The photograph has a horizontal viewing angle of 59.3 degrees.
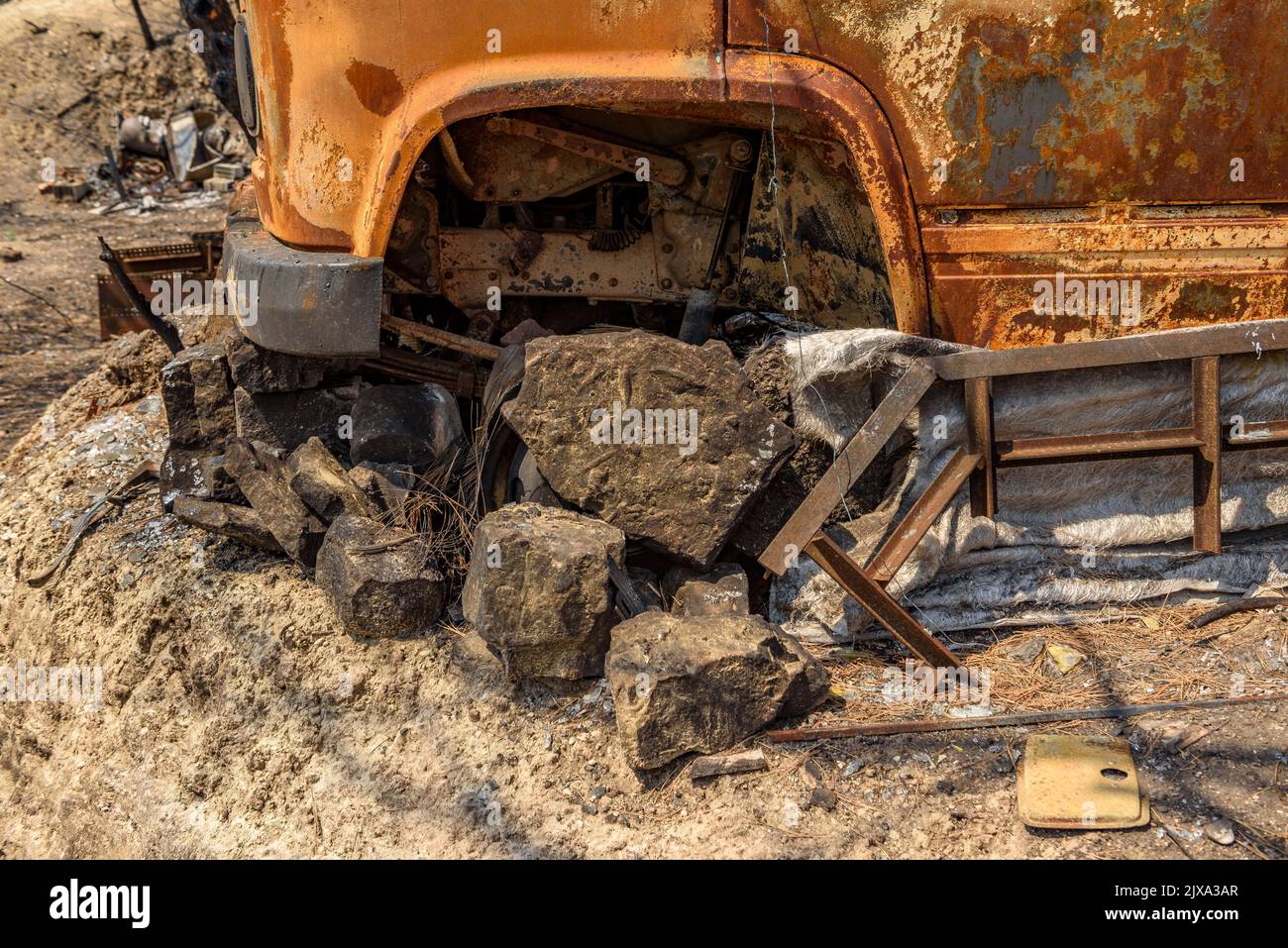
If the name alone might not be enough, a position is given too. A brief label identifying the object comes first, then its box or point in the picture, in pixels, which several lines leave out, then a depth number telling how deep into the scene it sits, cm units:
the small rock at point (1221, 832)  260
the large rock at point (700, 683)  285
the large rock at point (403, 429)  379
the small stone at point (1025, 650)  333
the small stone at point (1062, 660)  326
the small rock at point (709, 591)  327
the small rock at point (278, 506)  357
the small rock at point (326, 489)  361
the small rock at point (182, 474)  411
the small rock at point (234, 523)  372
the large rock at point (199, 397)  400
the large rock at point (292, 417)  393
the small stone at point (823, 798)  278
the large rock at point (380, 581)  329
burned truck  313
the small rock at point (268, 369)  385
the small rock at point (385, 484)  363
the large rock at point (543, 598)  305
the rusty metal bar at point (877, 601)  316
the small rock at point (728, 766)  287
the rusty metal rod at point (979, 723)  297
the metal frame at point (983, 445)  321
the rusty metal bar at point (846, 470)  321
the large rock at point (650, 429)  328
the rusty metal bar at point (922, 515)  323
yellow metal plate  266
